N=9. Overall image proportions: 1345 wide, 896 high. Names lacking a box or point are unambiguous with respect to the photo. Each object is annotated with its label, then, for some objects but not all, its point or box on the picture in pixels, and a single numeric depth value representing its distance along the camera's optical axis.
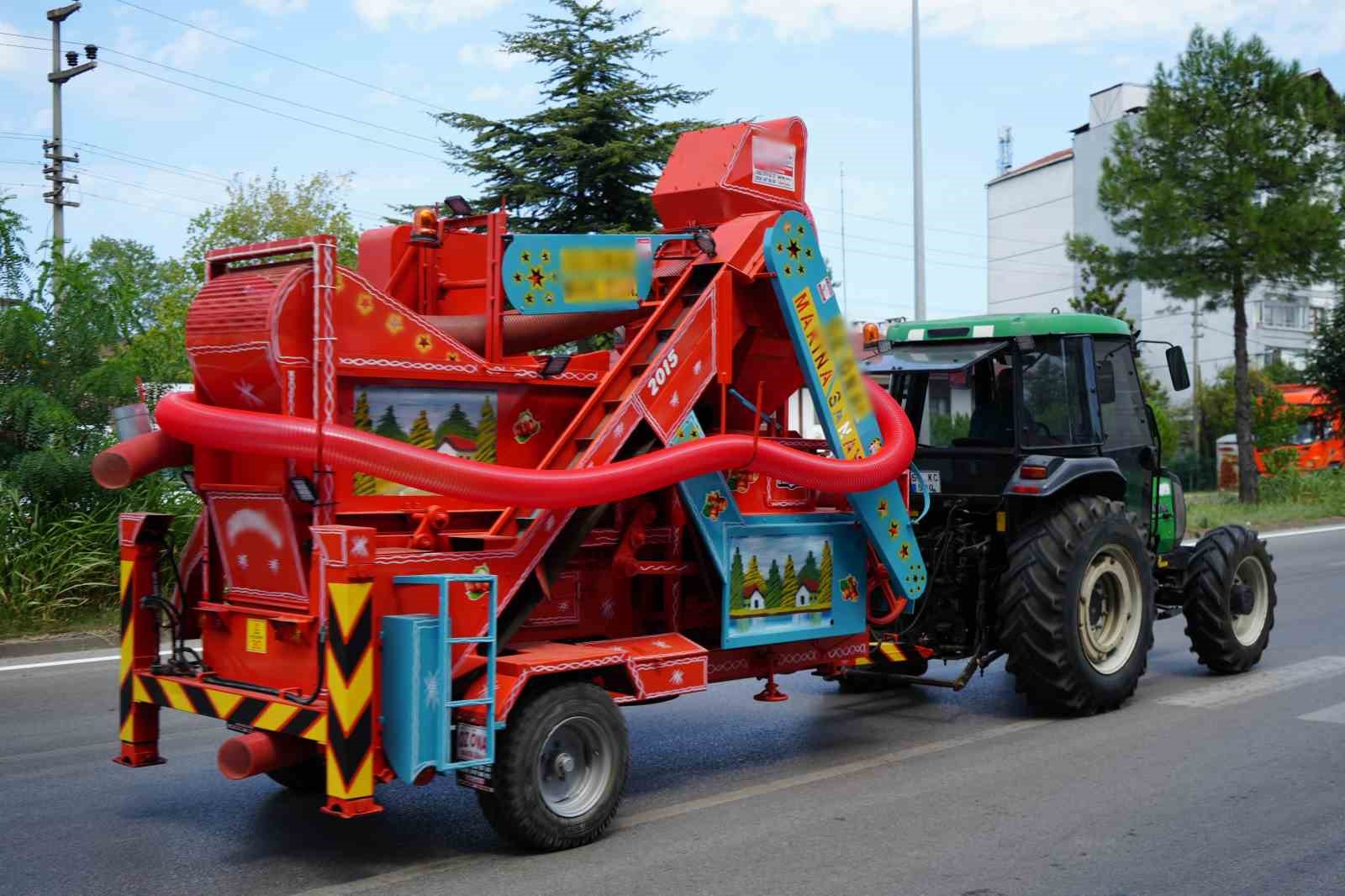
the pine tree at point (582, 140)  19.00
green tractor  8.26
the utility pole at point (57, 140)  26.03
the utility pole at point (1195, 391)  44.12
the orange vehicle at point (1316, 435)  33.75
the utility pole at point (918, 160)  21.88
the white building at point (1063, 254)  60.16
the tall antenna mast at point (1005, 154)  78.75
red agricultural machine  5.40
